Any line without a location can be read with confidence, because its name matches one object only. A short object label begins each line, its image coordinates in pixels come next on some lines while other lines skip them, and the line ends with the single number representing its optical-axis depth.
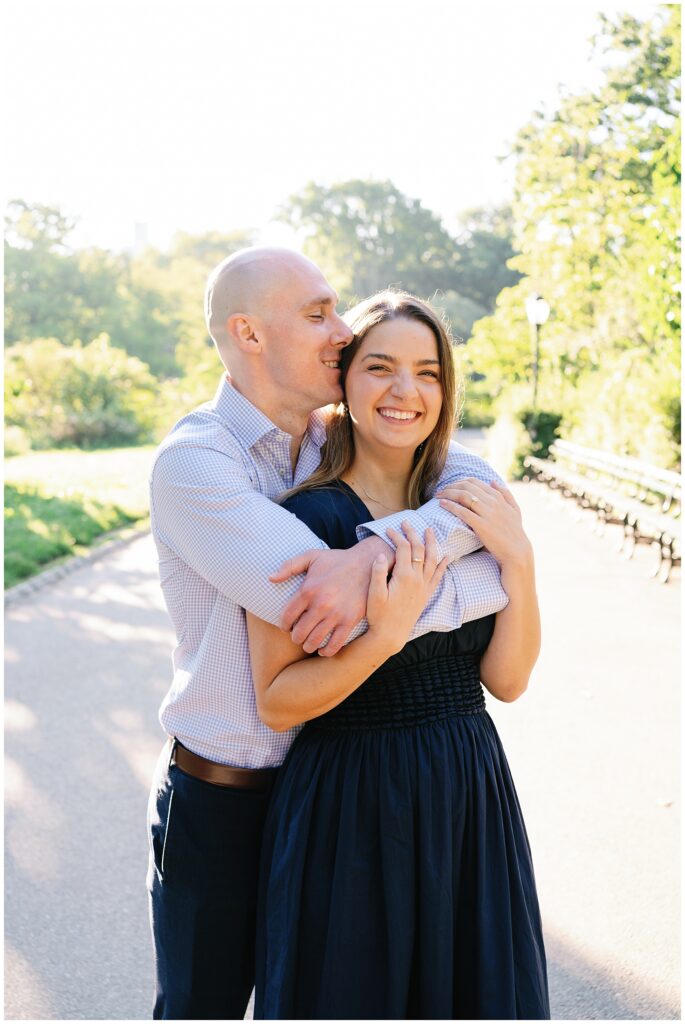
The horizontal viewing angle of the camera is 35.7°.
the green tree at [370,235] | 64.19
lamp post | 22.44
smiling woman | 2.00
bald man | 2.01
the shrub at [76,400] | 31.33
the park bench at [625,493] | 10.19
